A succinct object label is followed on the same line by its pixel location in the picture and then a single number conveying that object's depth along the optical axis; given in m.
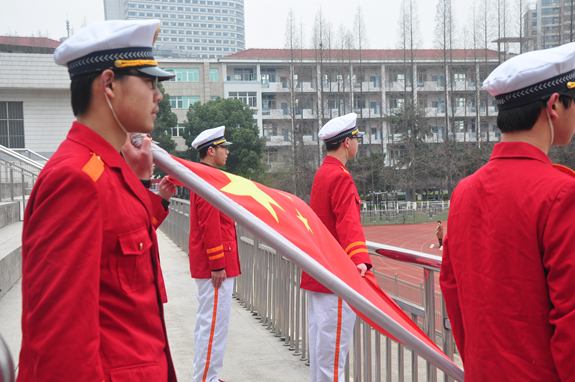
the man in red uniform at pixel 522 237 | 1.42
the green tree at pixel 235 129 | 44.97
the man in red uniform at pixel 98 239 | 1.25
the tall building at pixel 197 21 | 178.12
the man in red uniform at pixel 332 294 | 3.34
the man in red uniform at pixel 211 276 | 3.93
